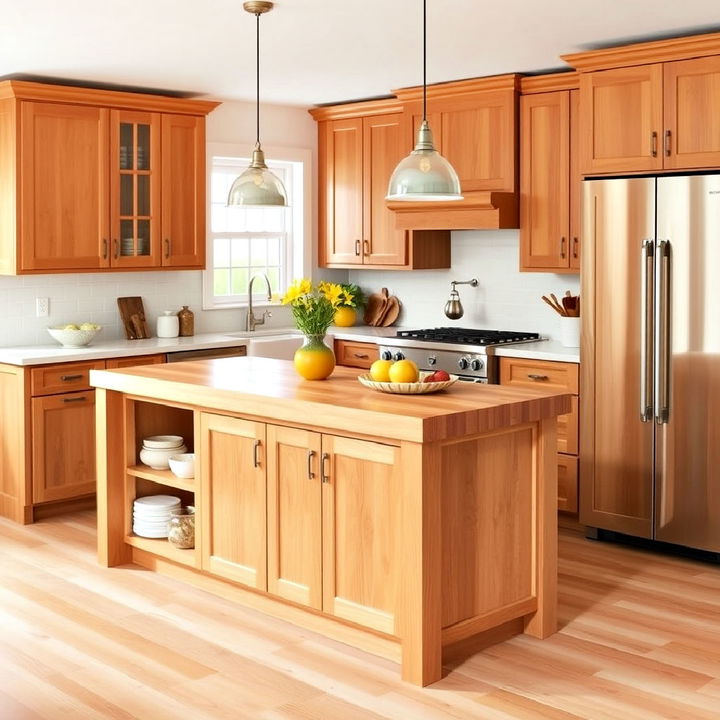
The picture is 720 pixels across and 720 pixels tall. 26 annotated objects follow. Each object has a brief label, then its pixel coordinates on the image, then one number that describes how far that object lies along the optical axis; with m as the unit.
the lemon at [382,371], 4.22
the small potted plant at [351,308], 7.56
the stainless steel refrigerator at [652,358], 5.02
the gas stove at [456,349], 6.20
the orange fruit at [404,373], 4.15
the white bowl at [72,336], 6.33
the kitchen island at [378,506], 3.70
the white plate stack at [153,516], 5.02
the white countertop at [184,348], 5.90
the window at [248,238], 7.37
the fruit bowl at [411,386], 4.07
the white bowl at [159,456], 5.01
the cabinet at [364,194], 7.10
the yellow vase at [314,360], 4.57
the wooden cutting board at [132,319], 6.84
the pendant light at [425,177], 3.82
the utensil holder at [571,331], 6.12
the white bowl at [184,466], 4.82
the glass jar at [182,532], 4.84
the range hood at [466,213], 6.24
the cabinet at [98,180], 6.07
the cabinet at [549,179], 6.04
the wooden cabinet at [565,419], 5.79
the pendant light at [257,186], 4.62
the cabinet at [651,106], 5.07
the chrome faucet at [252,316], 7.37
